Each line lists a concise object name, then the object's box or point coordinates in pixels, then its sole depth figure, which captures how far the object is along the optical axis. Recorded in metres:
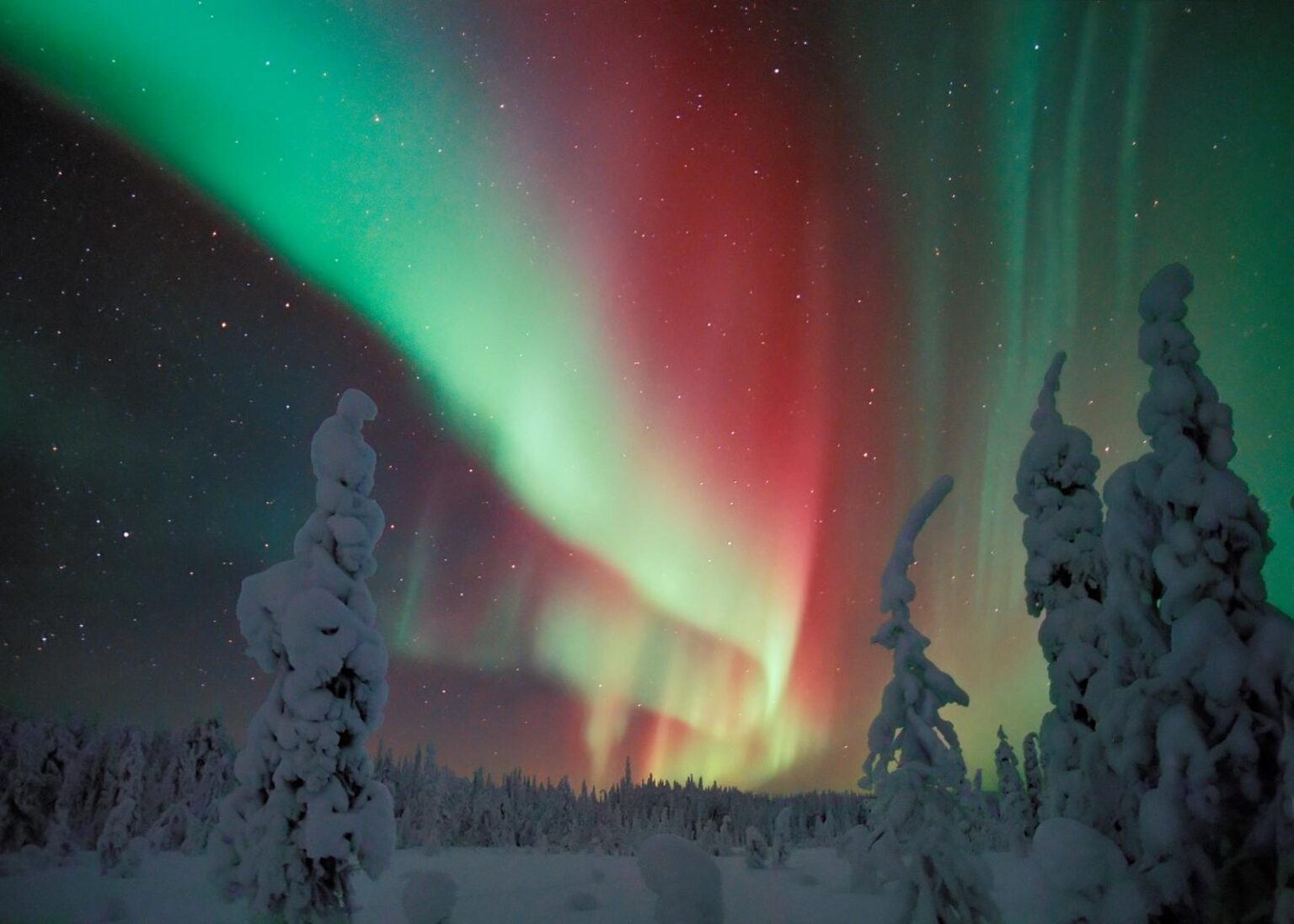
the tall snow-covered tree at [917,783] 11.38
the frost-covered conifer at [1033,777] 33.44
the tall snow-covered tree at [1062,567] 15.04
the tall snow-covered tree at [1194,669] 7.91
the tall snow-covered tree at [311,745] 12.13
